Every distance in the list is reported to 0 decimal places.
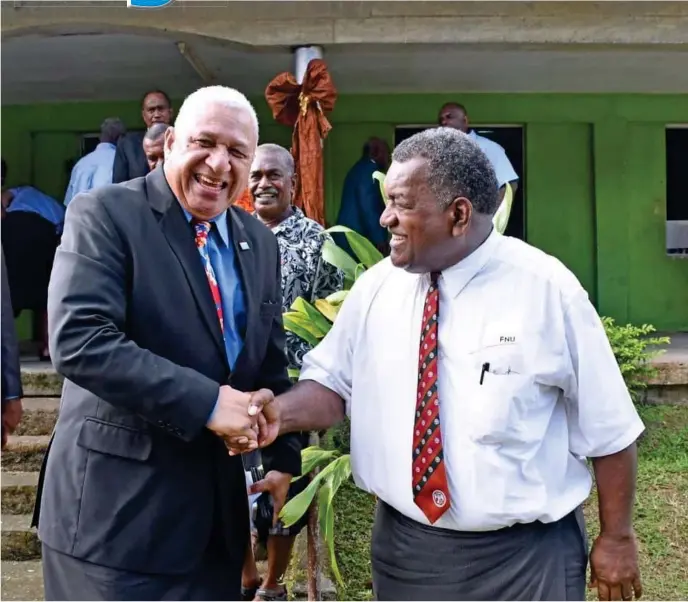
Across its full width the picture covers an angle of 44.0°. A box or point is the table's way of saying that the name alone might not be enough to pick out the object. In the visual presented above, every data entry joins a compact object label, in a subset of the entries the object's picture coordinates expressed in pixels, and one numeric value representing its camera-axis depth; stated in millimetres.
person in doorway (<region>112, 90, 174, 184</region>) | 6059
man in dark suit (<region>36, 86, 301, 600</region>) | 1965
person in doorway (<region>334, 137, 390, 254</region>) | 7582
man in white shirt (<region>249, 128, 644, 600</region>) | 2135
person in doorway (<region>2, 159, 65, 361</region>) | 6855
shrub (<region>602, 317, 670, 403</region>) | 6168
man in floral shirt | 3973
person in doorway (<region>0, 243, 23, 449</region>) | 3451
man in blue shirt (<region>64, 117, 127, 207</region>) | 6401
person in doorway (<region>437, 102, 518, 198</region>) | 6461
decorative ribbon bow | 6016
